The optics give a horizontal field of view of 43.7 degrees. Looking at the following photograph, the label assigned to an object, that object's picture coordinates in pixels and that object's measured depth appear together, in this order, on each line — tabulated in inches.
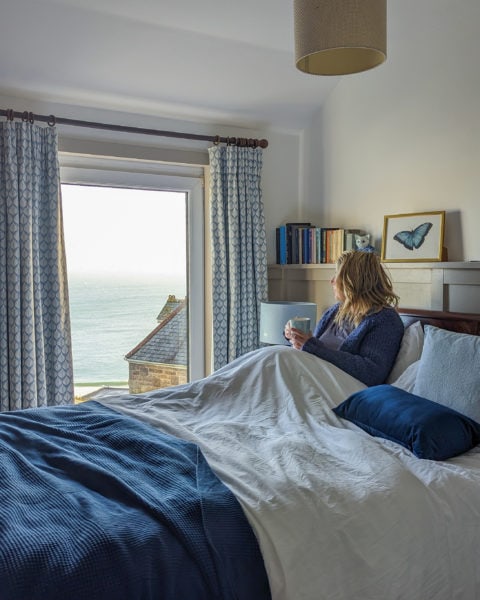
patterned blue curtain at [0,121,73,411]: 133.8
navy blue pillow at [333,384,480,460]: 74.2
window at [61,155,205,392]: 153.6
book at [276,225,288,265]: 169.0
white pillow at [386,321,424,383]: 105.7
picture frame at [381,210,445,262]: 128.4
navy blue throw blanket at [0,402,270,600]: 49.7
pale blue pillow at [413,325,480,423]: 82.0
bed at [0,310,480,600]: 52.4
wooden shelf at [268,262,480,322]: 117.6
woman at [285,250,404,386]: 105.9
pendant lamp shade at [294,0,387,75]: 77.6
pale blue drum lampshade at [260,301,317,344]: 143.2
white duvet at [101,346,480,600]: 57.6
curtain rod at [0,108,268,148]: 135.4
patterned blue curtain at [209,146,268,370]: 161.5
